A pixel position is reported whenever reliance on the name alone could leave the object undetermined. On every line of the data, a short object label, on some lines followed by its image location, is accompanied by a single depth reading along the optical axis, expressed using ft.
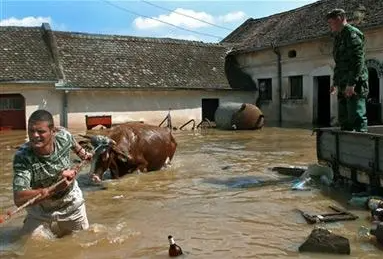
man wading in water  16.15
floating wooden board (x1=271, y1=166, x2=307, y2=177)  33.04
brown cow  30.60
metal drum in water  75.87
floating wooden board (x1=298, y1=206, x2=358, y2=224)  21.68
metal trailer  24.20
